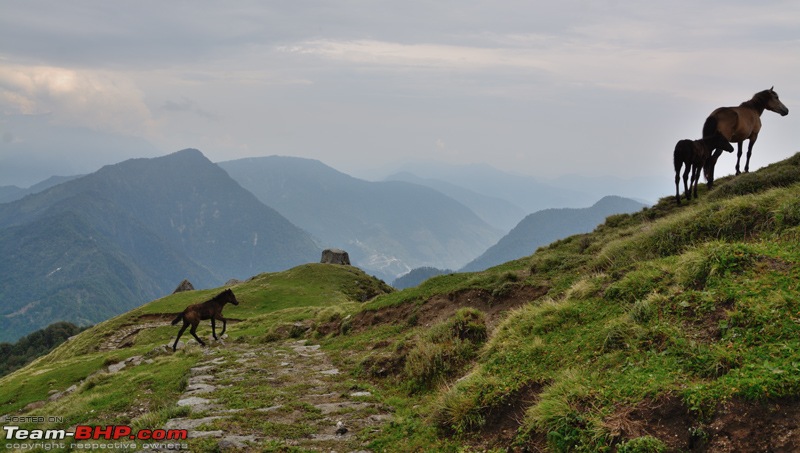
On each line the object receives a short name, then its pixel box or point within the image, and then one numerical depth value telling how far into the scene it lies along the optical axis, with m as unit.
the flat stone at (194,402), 13.06
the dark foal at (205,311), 26.64
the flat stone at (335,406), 12.24
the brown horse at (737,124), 23.84
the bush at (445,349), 13.34
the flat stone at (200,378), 16.22
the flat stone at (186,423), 11.09
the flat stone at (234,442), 9.77
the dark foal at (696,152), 23.05
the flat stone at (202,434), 10.39
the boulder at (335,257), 85.50
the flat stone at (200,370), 17.81
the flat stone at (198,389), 14.75
